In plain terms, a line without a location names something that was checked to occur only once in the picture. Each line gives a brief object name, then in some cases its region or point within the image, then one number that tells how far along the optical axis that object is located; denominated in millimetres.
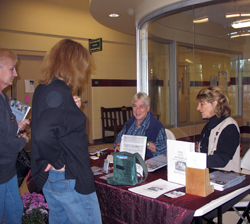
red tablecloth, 1434
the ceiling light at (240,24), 3347
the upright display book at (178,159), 1677
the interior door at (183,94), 4316
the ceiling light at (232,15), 3387
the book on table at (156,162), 2076
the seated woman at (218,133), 2070
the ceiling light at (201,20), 3720
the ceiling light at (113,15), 4372
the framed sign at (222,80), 3877
